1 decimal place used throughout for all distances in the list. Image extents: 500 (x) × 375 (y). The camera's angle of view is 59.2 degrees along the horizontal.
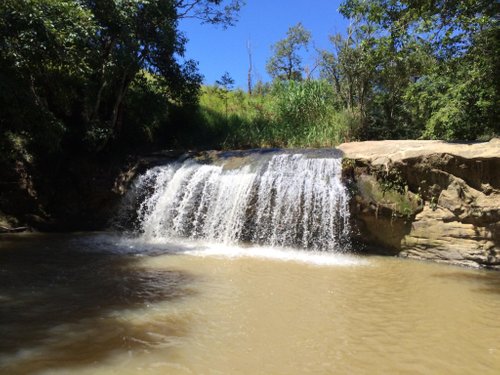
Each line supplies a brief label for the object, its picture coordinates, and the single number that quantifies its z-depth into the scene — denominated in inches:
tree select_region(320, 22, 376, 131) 589.9
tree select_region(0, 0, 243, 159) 281.0
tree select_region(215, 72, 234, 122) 595.7
